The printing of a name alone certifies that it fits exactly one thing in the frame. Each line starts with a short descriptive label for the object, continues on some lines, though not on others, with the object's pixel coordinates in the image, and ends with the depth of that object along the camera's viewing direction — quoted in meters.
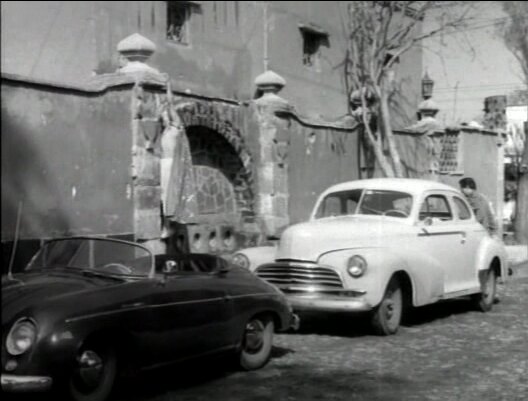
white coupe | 8.14
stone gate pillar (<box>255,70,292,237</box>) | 13.14
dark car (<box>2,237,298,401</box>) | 5.03
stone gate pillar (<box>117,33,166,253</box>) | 10.48
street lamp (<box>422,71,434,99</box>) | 20.17
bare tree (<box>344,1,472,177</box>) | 16.55
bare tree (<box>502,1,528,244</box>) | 13.64
